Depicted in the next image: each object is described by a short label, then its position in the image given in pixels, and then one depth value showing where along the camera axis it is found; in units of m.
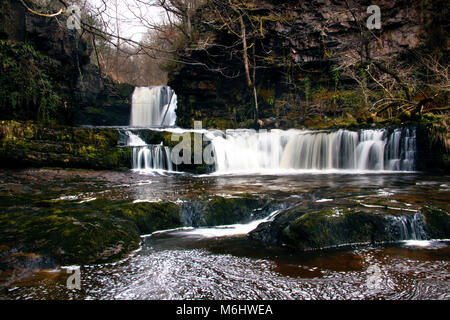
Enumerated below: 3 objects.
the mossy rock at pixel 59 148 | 9.31
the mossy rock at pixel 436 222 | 4.30
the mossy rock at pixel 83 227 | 3.65
